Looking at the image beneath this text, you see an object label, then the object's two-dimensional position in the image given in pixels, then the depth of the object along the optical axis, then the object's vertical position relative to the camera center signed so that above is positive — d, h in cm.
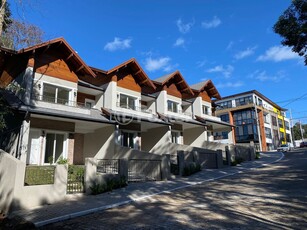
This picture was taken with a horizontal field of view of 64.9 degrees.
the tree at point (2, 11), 802 +505
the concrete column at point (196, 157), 1845 +7
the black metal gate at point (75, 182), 1097 -98
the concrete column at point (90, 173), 1118 -57
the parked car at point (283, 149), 4309 +122
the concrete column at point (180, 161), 1648 -18
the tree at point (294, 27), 1302 +709
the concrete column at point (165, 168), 1513 -59
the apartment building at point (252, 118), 5484 +915
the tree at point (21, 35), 1561 +906
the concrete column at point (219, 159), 2019 -14
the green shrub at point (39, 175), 956 -54
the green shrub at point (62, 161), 1695 +2
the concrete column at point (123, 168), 1303 -44
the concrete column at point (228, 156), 2120 +10
